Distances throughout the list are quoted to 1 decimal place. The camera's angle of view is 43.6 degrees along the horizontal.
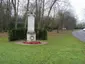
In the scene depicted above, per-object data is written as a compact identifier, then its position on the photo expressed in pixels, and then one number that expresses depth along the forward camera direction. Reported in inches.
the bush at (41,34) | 578.1
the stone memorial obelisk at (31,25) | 494.4
